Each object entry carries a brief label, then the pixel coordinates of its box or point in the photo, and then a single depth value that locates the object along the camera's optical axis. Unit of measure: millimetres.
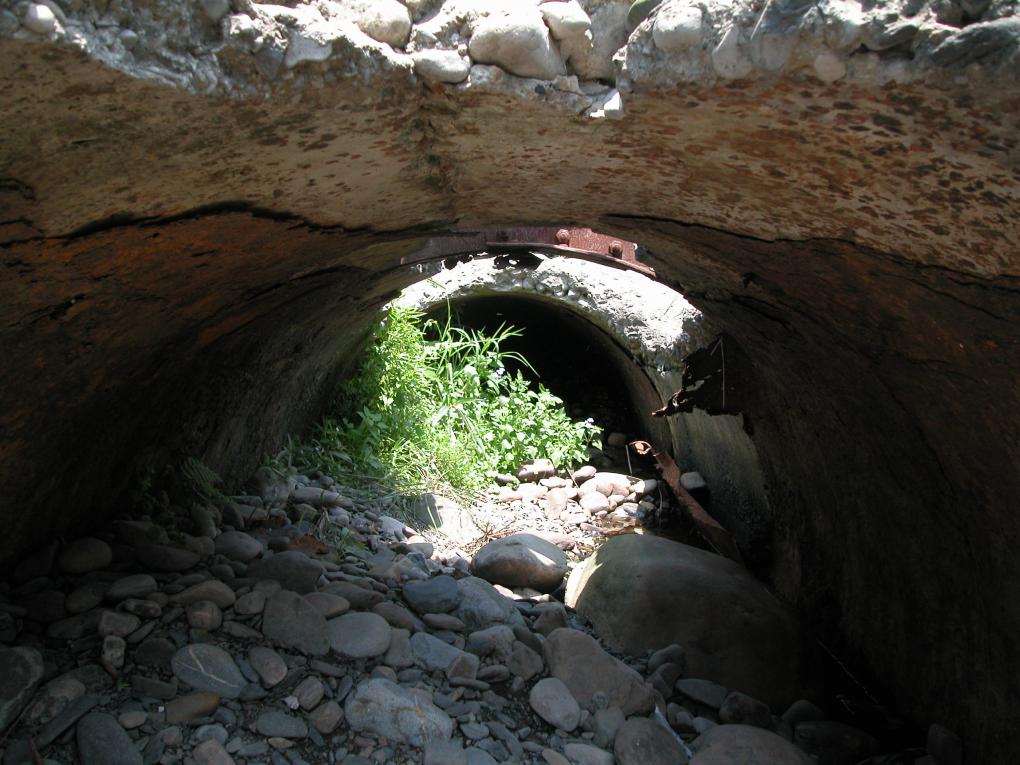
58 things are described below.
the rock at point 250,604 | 3014
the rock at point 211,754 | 2375
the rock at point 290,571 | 3350
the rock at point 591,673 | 3092
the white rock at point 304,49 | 1580
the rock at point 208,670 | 2650
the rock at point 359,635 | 2992
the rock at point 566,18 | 1741
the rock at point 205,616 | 2893
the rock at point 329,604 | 3170
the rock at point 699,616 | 3598
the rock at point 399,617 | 3273
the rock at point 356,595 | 3357
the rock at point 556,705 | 2945
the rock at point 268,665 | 2749
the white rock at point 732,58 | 1512
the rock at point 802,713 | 3329
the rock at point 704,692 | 3389
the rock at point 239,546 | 3525
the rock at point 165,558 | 3221
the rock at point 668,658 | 3584
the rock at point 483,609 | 3529
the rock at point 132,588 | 2910
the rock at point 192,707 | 2500
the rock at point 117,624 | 2732
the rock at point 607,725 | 2914
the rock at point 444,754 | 2562
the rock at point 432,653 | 3057
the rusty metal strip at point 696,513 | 4806
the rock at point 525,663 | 3168
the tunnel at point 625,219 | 1461
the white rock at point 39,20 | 1234
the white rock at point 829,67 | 1426
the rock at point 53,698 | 2387
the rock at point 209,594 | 2973
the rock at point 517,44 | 1748
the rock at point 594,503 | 6430
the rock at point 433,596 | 3531
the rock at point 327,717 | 2613
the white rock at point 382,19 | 1714
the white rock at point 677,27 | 1561
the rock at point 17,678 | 2357
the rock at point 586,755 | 2768
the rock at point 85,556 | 3033
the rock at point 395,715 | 2646
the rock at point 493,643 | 3238
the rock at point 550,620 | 3666
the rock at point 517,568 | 4426
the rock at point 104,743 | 2311
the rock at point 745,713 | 3268
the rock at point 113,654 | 2613
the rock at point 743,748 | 2830
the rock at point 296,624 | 2945
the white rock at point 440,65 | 1764
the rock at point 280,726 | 2547
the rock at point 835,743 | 3064
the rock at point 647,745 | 2828
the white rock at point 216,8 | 1467
